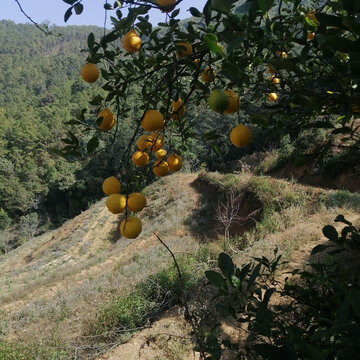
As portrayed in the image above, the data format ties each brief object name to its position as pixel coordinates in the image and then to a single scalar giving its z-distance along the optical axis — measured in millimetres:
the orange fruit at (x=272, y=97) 1879
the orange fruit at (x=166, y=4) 982
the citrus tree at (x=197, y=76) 640
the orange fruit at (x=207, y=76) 1137
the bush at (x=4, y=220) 31562
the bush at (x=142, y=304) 4535
